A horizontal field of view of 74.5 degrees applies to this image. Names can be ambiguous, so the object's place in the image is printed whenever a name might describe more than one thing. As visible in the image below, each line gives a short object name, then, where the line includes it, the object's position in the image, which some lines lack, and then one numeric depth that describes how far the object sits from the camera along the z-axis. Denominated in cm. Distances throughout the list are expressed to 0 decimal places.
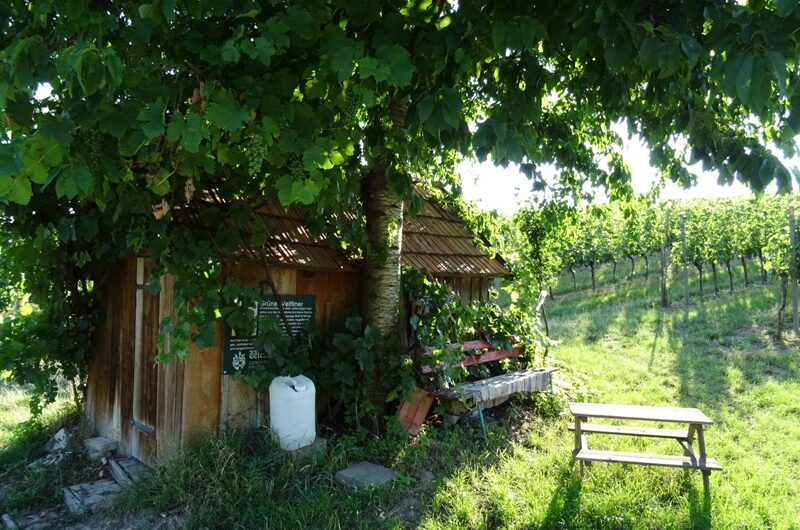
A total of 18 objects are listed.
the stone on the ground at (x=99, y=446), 558
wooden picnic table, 493
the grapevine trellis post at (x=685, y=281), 1742
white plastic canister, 473
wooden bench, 561
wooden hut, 491
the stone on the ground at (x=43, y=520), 437
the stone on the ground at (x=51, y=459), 543
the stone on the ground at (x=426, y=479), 468
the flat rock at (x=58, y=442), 584
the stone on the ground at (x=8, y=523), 431
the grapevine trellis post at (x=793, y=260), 1184
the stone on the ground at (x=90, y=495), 453
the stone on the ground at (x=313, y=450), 477
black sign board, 504
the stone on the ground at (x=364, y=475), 450
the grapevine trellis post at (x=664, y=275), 1772
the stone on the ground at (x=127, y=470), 489
